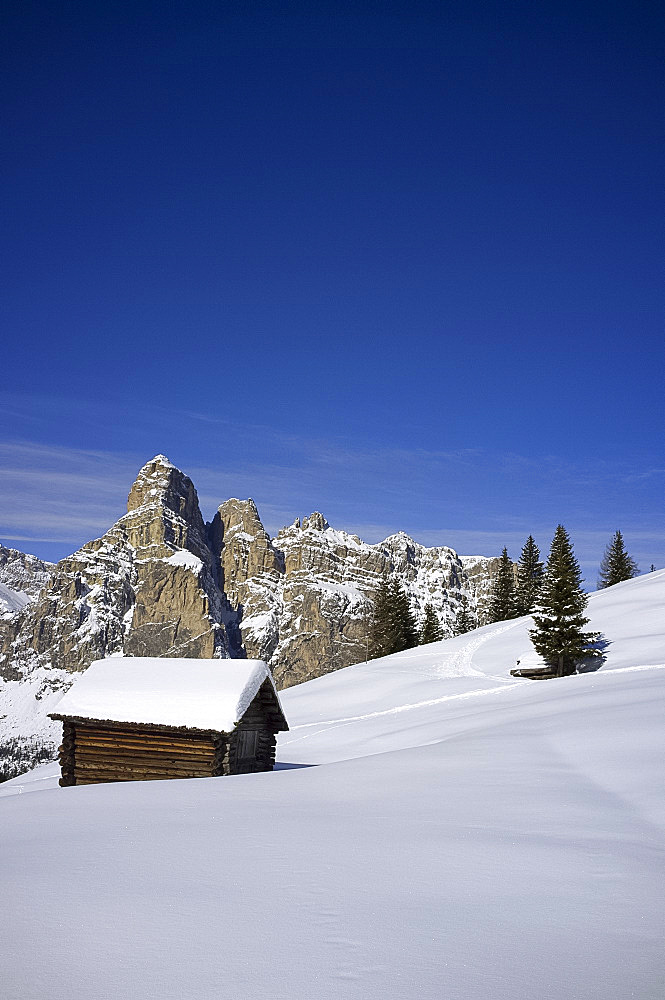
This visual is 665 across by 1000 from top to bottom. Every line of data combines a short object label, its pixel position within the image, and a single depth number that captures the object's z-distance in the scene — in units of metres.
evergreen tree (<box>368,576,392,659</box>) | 79.06
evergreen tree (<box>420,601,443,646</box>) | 80.94
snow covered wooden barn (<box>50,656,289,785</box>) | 21.77
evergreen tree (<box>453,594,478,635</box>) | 89.80
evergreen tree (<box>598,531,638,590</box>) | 85.94
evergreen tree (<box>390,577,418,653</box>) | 77.94
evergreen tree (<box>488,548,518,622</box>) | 82.17
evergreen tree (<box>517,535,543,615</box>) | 80.56
